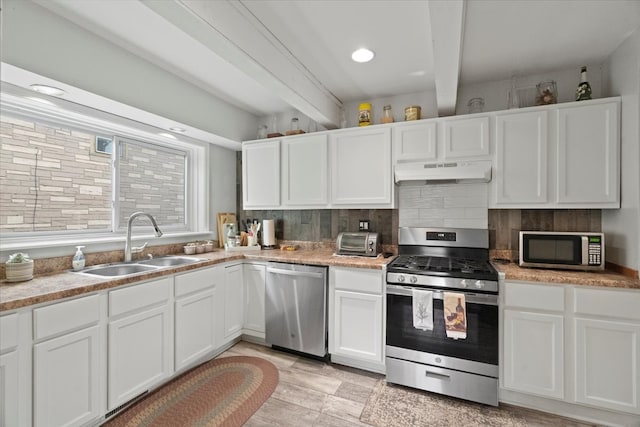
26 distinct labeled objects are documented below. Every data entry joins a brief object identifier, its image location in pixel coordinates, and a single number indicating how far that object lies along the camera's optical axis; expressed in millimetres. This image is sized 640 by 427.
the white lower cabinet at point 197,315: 2186
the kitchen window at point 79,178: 1921
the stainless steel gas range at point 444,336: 1959
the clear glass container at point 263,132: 3385
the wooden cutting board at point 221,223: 3352
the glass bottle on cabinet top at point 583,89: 2104
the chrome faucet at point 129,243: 2346
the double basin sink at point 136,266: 2129
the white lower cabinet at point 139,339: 1752
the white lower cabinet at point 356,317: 2291
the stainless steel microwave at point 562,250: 1947
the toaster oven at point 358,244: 2637
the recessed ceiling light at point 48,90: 1805
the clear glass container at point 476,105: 2498
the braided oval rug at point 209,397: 1781
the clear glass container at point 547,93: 2246
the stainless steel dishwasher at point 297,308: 2475
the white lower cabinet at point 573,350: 1731
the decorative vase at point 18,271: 1635
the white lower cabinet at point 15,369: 1308
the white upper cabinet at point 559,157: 1998
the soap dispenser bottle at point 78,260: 2010
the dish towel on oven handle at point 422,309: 2062
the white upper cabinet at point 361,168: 2605
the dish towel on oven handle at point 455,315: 1976
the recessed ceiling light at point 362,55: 2097
